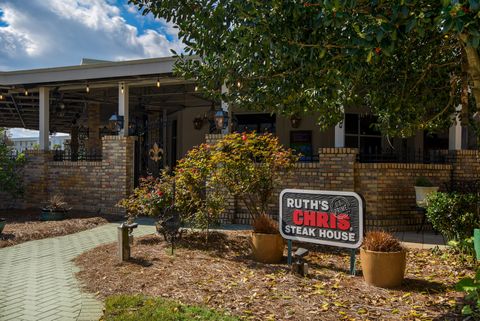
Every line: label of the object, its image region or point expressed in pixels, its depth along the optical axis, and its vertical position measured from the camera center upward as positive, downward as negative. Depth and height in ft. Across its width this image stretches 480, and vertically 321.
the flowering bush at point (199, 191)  22.58 -2.10
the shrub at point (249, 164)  22.29 -0.56
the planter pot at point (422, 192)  28.02 -2.57
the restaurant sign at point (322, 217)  17.08 -2.76
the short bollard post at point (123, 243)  19.95 -4.35
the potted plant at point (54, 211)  34.86 -5.01
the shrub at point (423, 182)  28.86 -1.95
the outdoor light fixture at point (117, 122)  37.14 +2.82
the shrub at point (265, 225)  20.40 -3.56
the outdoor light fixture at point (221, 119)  32.68 +2.74
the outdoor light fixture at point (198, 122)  52.75 +4.03
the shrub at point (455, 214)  20.12 -2.97
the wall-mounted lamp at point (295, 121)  45.93 +3.73
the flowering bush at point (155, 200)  23.81 -2.69
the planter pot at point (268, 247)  20.02 -4.52
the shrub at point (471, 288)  10.85 -3.52
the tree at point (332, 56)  10.37 +3.35
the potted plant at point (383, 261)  15.90 -4.14
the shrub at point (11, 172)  38.58 -1.81
